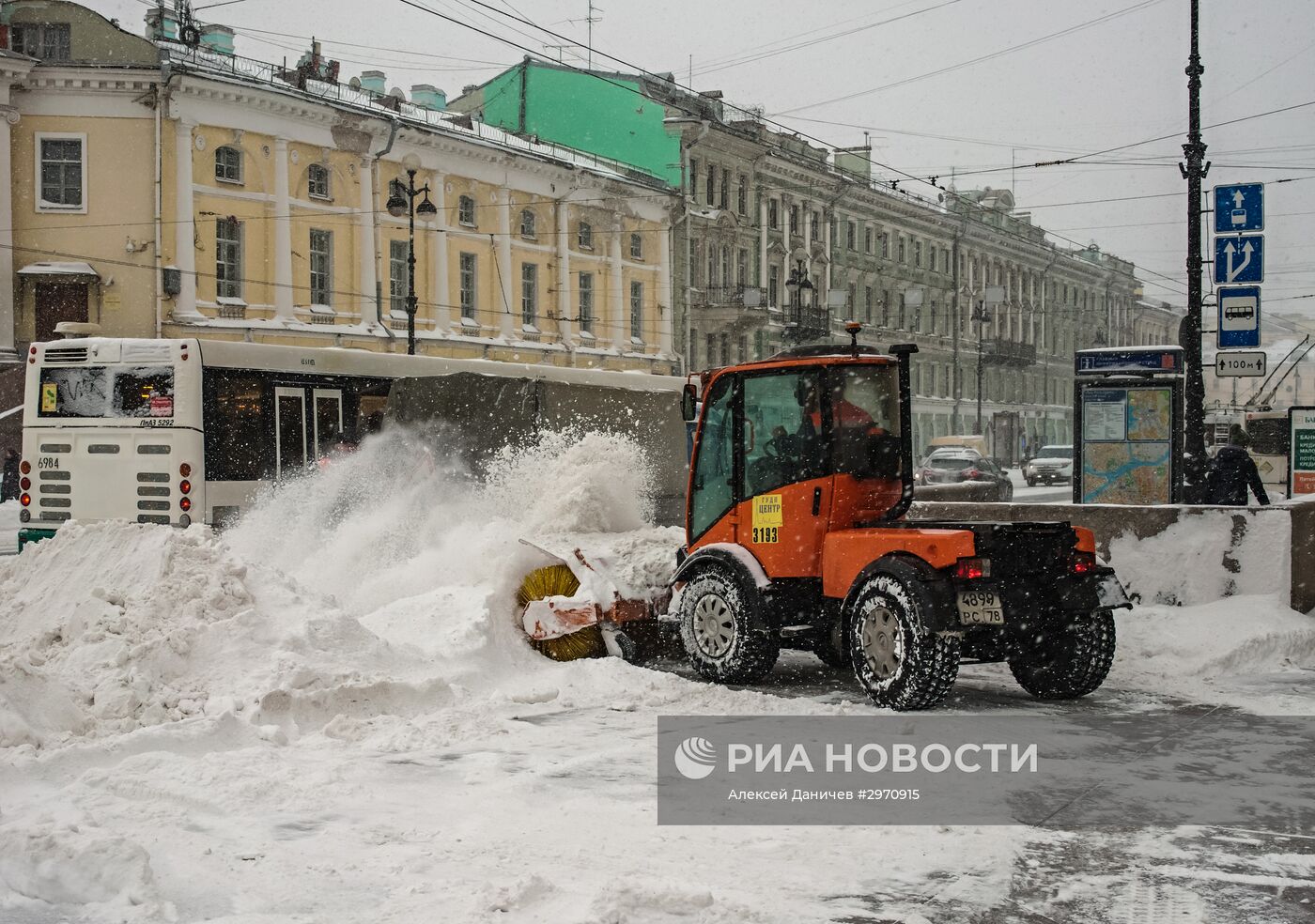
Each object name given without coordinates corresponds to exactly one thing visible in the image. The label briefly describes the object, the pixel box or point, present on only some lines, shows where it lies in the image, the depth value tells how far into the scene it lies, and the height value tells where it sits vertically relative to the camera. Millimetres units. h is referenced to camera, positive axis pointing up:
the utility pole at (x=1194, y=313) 16738 +1575
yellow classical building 33625 +6472
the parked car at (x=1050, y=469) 49062 -973
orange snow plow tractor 8602 -794
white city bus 17141 +121
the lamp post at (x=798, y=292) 55375 +6304
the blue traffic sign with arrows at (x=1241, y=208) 18375 +3121
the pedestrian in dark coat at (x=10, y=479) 30391 -804
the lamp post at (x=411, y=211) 30438 +5218
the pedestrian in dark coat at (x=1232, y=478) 14406 -386
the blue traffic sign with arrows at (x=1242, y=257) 18406 +2464
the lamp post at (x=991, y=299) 62941 +7517
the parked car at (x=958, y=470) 40062 -821
